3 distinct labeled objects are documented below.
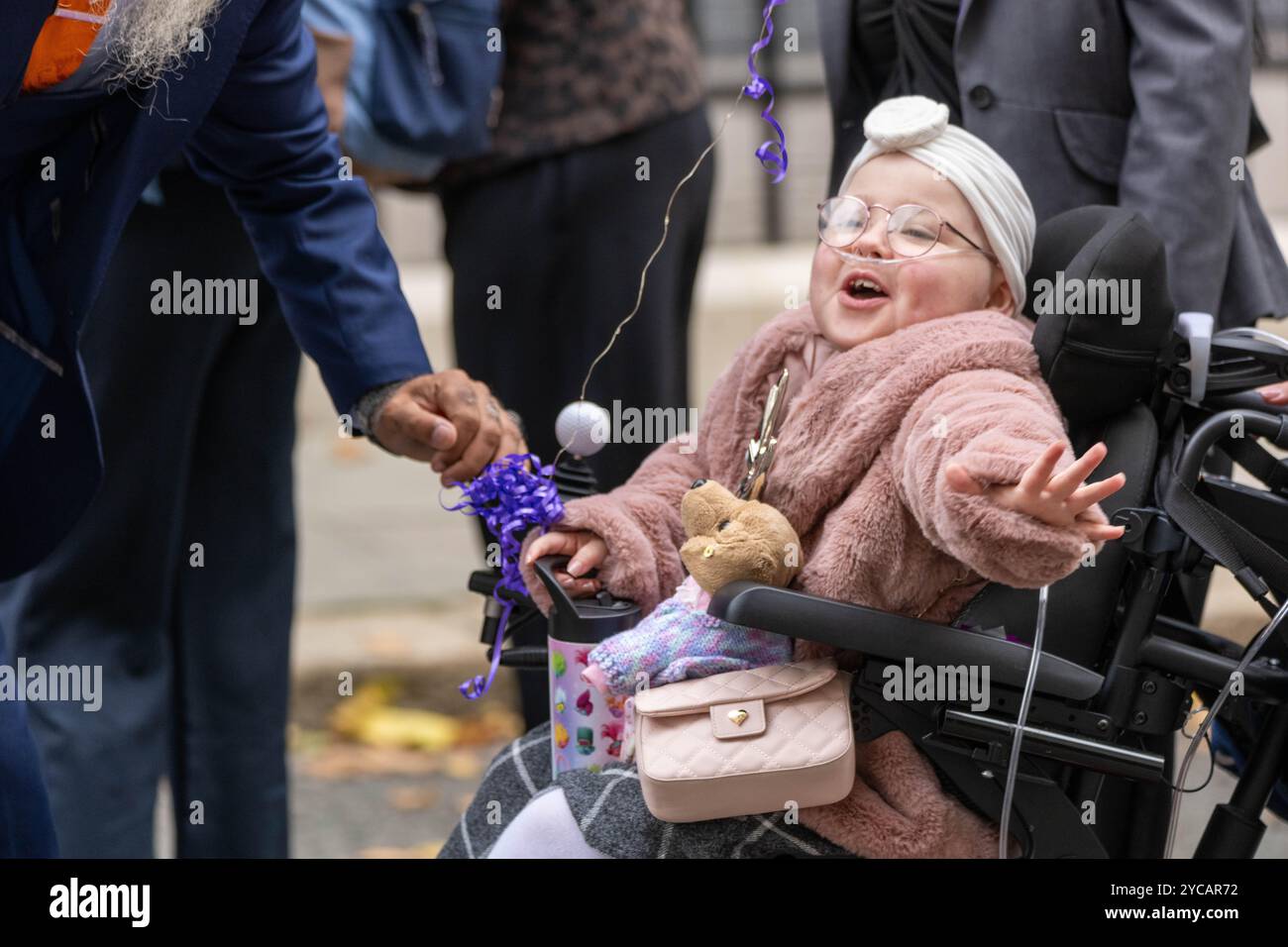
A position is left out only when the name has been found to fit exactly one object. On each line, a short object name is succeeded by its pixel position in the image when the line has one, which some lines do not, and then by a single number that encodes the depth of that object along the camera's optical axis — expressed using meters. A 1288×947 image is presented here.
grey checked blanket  4.60
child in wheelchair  4.48
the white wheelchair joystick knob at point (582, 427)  4.78
